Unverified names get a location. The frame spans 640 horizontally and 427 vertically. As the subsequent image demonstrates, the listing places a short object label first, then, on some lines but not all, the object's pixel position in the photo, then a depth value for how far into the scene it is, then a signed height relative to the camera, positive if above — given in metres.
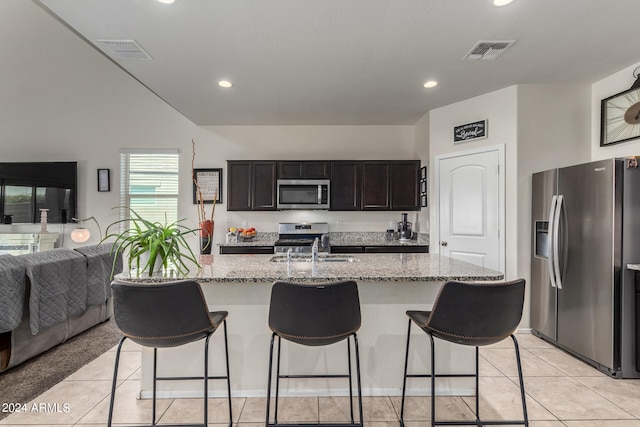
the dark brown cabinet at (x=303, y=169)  4.53 +0.65
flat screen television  4.84 +0.36
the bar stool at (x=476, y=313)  1.53 -0.48
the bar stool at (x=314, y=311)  1.53 -0.48
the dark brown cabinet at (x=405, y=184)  4.53 +0.44
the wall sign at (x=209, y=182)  4.84 +0.49
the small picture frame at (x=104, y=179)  4.90 +0.54
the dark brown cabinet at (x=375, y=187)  4.55 +0.40
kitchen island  2.11 -0.91
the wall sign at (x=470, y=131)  3.54 +0.98
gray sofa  2.39 -0.73
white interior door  3.47 +0.09
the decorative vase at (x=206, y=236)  4.41 -0.31
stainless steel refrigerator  2.38 -0.37
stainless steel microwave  4.48 +0.29
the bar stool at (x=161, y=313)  1.50 -0.48
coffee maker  4.54 -0.22
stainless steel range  4.73 -0.24
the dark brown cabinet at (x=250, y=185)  4.53 +0.42
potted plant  1.89 -0.21
